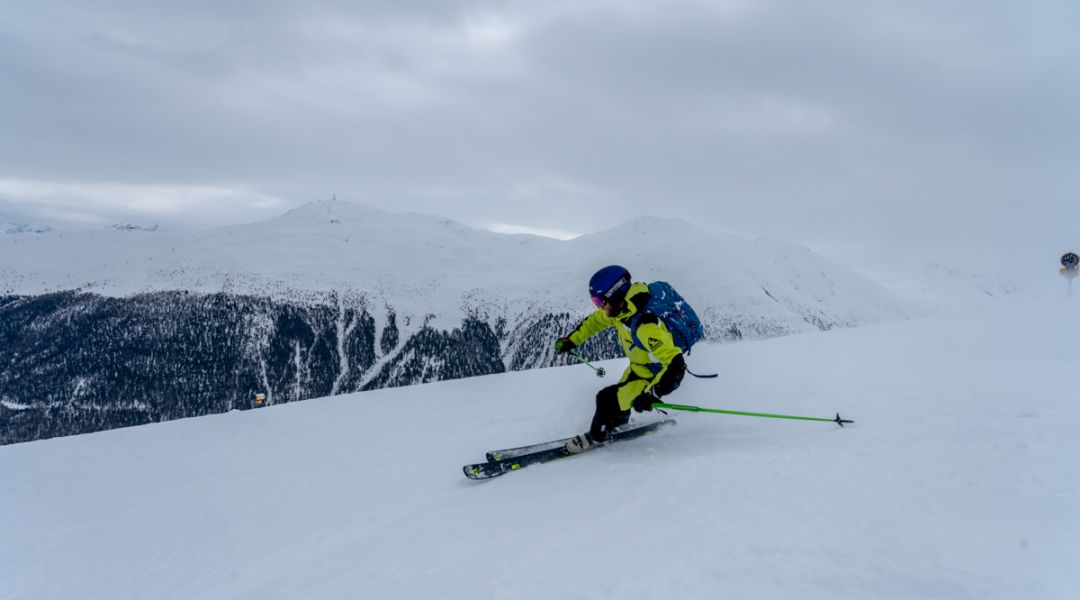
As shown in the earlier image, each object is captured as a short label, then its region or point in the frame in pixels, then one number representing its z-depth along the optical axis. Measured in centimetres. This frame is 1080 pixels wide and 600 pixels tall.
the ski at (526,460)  819
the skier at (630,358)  761
